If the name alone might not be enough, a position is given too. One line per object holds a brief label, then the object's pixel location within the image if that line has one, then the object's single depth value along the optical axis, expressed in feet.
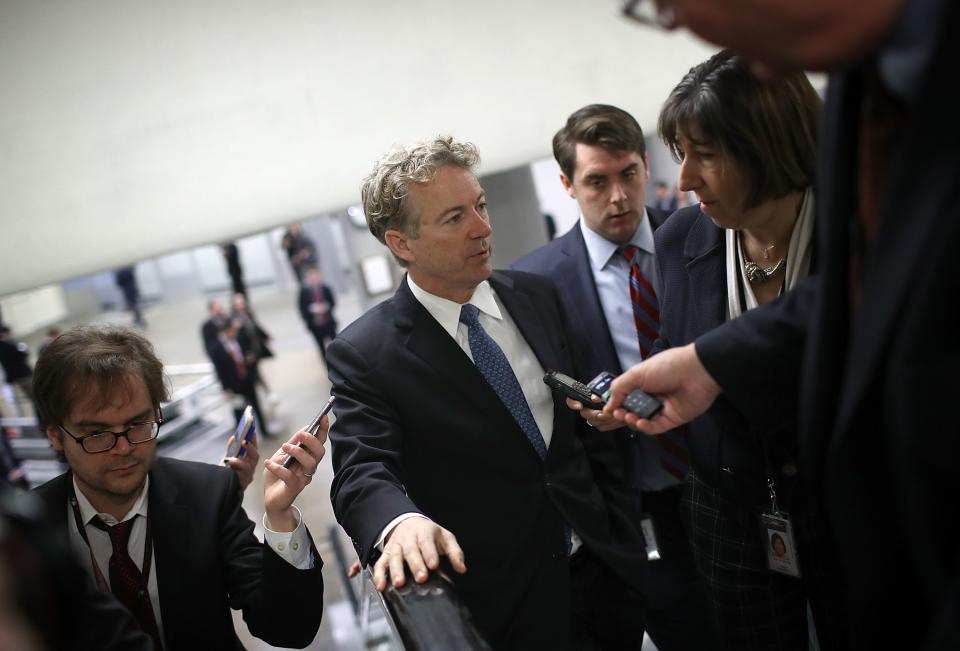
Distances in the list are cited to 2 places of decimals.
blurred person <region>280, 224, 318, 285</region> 42.09
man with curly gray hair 6.36
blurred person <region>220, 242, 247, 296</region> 29.25
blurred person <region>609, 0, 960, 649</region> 2.17
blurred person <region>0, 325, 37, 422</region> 29.35
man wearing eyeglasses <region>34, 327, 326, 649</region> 5.67
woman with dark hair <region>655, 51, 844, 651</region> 5.11
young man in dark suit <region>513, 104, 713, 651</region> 8.48
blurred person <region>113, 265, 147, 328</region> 54.80
